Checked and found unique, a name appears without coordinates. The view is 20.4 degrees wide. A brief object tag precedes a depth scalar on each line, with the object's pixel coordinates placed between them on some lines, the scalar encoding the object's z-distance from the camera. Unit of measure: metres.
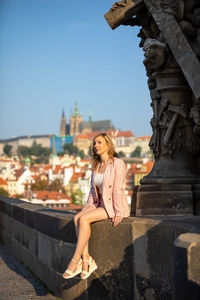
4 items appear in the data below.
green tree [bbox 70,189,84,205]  78.47
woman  3.07
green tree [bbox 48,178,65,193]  93.19
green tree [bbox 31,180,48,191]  92.12
